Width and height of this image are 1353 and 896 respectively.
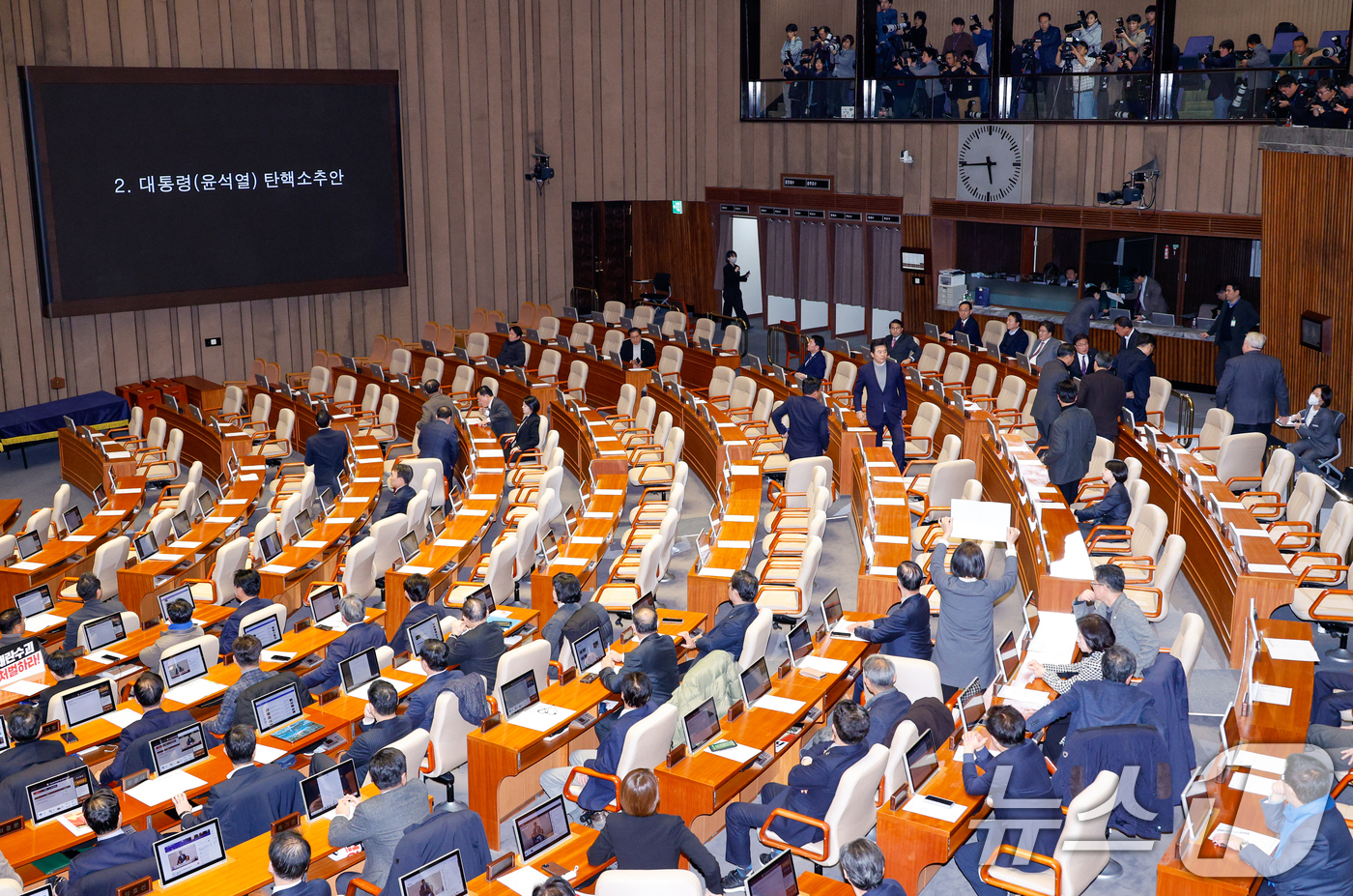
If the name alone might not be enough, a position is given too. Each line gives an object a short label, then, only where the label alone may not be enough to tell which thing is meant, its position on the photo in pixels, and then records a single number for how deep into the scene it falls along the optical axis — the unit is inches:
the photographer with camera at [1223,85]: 597.3
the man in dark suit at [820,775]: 232.4
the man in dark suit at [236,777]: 242.1
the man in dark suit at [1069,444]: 400.8
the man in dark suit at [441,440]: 506.6
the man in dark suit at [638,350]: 644.4
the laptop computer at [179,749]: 266.8
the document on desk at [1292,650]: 262.5
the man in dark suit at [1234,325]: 537.6
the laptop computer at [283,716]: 280.7
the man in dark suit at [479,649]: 303.4
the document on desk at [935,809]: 220.3
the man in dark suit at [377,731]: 261.0
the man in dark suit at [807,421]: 460.8
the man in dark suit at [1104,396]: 427.5
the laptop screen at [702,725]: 251.8
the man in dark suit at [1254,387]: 437.1
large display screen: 671.8
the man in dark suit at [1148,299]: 657.6
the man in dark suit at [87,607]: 366.9
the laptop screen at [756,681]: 278.8
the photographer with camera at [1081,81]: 656.4
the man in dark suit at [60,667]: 316.2
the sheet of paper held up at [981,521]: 302.4
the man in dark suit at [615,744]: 251.4
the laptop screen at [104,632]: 357.7
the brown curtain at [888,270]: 782.5
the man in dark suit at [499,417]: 542.0
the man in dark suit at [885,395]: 474.3
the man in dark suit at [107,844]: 228.2
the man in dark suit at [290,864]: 201.5
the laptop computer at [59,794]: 252.1
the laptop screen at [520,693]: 276.5
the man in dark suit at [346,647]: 314.7
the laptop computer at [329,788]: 239.8
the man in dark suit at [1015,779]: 216.4
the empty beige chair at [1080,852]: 204.2
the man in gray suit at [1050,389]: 437.7
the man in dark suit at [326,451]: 529.0
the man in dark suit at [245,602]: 344.8
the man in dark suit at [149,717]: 277.7
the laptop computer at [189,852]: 219.8
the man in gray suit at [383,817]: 220.4
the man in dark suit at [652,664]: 286.7
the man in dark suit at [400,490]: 444.5
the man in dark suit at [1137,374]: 480.4
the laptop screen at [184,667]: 315.3
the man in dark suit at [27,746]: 268.8
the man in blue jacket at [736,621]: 305.6
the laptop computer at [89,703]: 298.0
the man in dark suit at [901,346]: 610.9
